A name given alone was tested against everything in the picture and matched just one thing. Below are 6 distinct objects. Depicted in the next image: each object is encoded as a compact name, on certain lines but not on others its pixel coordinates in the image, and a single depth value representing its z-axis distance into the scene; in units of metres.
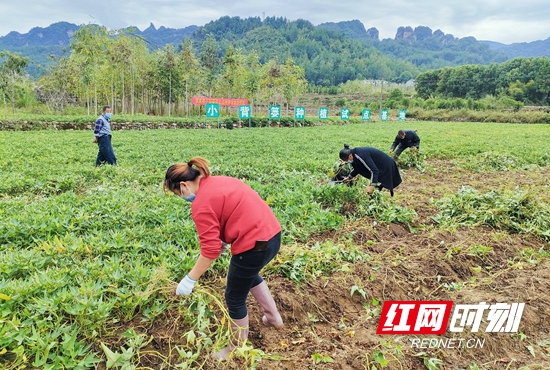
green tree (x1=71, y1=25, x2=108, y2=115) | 25.58
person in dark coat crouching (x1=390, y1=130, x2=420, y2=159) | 8.92
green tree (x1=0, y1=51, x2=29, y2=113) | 24.34
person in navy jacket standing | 8.34
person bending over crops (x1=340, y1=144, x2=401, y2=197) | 5.42
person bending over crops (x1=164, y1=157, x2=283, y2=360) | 2.27
